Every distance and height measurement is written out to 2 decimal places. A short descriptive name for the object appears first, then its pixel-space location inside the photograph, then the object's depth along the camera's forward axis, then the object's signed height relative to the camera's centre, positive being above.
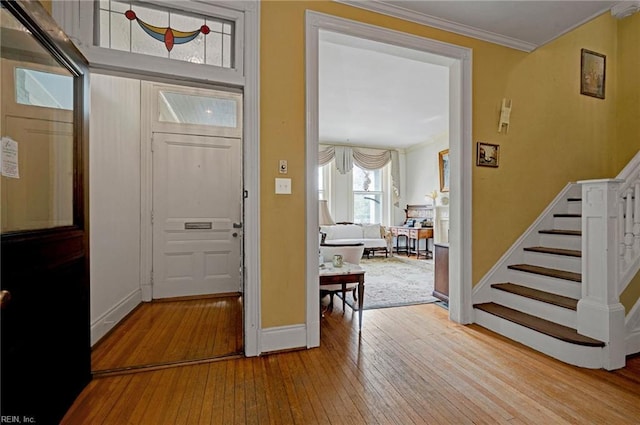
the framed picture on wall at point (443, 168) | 6.55 +0.98
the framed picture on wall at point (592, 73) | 3.33 +1.64
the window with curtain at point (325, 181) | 7.42 +0.75
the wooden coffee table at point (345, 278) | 2.59 -0.62
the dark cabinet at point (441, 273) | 3.26 -0.72
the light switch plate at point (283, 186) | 2.21 +0.18
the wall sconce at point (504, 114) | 2.88 +0.97
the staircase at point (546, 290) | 2.08 -0.73
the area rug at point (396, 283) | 3.46 -1.10
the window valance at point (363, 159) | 7.28 +1.34
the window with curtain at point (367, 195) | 7.74 +0.41
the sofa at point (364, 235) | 6.57 -0.58
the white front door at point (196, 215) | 3.49 -0.08
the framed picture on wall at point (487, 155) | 2.81 +0.56
